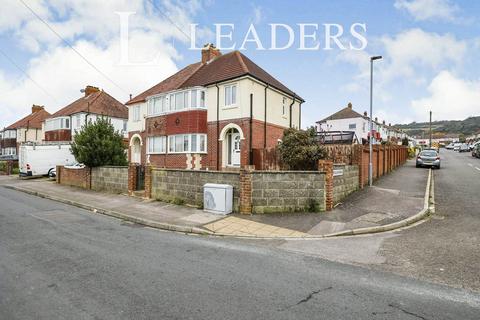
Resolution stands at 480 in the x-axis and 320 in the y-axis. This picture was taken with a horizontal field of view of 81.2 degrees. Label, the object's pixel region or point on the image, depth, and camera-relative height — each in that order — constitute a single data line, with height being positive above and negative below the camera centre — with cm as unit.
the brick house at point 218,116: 1889 +306
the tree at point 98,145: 1627 +69
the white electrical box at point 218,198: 987 -147
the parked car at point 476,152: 3772 +77
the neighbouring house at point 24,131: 4875 +465
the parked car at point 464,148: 5884 +197
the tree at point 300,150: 1246 +34
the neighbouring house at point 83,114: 3509 +549
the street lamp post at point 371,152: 1400 +24
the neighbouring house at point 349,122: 5109 +692
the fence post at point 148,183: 1276 -121
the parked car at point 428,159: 2444 -15
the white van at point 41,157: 2403 -1
